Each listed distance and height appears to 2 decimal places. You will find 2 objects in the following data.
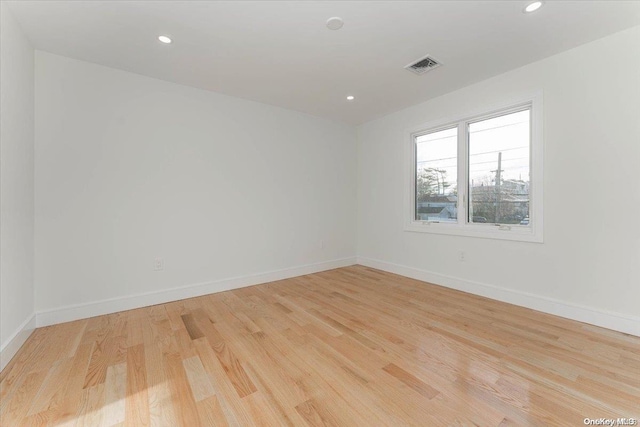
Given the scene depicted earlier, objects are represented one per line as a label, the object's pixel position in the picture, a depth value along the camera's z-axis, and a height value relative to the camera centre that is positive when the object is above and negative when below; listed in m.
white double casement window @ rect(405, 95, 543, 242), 2.73 +0.43
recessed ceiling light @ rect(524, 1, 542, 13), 1.86 +1.47
